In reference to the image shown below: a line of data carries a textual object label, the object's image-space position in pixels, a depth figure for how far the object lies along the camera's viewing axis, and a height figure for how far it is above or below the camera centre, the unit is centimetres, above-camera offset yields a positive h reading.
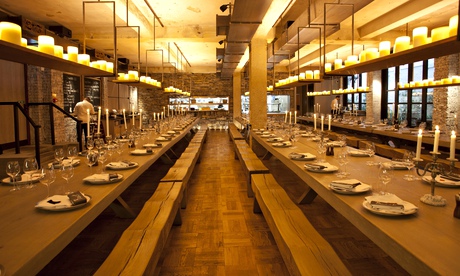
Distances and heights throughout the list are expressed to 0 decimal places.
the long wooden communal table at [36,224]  169 -63
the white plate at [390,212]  214 -58
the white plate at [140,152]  479 -49
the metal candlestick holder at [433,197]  238 -56
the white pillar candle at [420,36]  444 +95
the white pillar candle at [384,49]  536 +96
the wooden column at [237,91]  1922 +125
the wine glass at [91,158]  356 -42
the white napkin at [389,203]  219 -56
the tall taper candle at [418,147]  288 -27
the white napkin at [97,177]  314 -54
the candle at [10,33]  361 +83
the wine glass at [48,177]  262 -45
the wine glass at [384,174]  258 -43
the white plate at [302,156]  426 -50
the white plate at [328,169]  347 -53
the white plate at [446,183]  283 -54
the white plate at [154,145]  541 -47
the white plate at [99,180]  310 -56
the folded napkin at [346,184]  268 -53
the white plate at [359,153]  440 -48
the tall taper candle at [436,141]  253 -19
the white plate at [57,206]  233 -58
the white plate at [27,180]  298 -54
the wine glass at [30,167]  298 -43
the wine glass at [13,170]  286 -44
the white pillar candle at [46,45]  443 +86
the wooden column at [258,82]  982 +87
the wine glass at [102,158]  376 -45
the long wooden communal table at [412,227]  162 -62
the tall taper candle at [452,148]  244 -23
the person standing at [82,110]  1094 +15
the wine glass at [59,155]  363 -40
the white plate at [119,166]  375 -53
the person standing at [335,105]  1744 +44
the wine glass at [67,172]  278 -44
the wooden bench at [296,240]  221 -90
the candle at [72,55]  511 +85
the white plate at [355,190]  265 -56
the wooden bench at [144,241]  219 -90
